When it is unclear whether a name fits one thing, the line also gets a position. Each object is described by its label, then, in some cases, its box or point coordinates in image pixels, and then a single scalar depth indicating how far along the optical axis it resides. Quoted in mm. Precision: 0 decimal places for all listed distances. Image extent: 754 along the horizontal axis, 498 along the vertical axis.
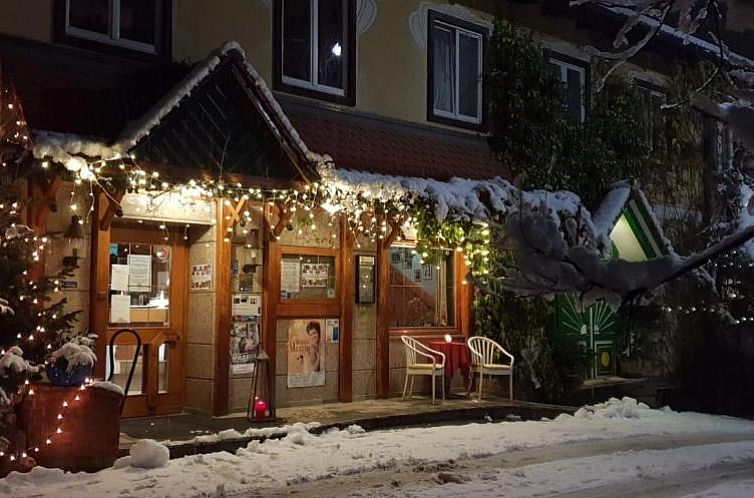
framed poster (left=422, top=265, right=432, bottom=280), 12578
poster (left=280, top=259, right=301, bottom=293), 10968
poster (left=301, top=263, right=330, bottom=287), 11188
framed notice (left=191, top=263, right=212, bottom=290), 10273
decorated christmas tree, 7109
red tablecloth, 11942
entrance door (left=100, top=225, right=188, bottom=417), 9750
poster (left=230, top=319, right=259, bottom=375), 10359
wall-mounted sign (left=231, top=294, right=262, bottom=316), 10422
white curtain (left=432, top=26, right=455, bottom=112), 12875
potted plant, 7414
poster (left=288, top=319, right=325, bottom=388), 11000
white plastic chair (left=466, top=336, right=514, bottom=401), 11945
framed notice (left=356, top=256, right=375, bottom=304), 11648
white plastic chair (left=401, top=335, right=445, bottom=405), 11484
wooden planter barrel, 7488
